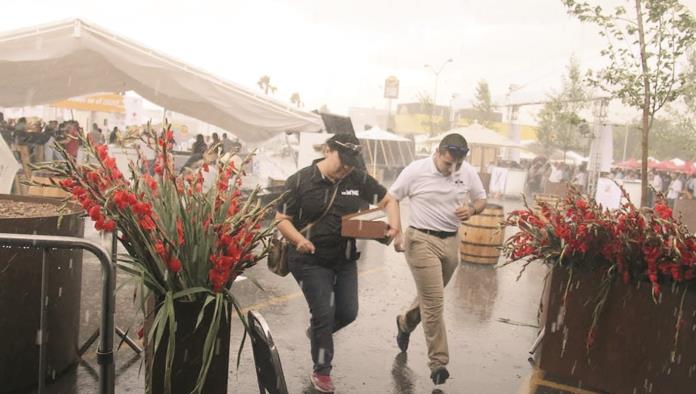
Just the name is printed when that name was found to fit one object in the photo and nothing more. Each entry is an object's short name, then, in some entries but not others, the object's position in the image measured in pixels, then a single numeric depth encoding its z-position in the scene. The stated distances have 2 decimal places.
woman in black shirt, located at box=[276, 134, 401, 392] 4.20
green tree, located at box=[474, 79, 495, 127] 51.59
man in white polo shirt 4.64
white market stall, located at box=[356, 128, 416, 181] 33.94
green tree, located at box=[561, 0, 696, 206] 8.56
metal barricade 2.42
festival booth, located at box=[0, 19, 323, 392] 3.70
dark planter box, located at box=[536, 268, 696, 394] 4.10
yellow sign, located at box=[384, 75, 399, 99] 66.44
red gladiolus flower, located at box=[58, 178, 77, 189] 2.54
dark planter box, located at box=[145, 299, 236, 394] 2.59
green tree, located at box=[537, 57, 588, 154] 34.38
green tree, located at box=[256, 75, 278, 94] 80.62
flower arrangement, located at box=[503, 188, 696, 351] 4.00
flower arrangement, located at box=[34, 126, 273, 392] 2.51
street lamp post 52.22
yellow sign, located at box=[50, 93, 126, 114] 24.30
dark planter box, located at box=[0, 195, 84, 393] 3.58
